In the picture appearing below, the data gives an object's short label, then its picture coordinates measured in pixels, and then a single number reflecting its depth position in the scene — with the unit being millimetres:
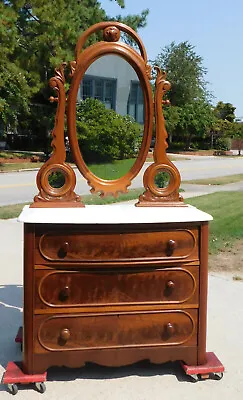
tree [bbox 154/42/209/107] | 21334
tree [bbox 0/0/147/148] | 16547
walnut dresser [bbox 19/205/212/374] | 2965
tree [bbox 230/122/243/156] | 38034
